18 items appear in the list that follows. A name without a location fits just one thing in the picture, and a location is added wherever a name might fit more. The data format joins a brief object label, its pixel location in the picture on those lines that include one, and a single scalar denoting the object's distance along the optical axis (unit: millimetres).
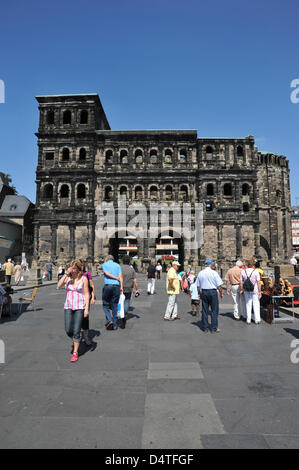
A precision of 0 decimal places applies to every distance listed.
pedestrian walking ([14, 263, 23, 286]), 16559
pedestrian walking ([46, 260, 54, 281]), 21719
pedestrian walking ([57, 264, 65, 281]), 18422
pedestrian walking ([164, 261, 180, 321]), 7301
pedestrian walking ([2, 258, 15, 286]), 14164
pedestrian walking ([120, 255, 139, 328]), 6977
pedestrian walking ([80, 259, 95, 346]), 5258
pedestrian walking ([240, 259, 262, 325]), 7094
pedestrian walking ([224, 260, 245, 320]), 7707
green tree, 49888
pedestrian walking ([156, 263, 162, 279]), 23625
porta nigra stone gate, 31969
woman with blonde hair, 4562
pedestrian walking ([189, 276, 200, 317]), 8188
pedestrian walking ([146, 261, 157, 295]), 12398
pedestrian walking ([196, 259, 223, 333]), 6336
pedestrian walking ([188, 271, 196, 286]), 9516
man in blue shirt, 6293
